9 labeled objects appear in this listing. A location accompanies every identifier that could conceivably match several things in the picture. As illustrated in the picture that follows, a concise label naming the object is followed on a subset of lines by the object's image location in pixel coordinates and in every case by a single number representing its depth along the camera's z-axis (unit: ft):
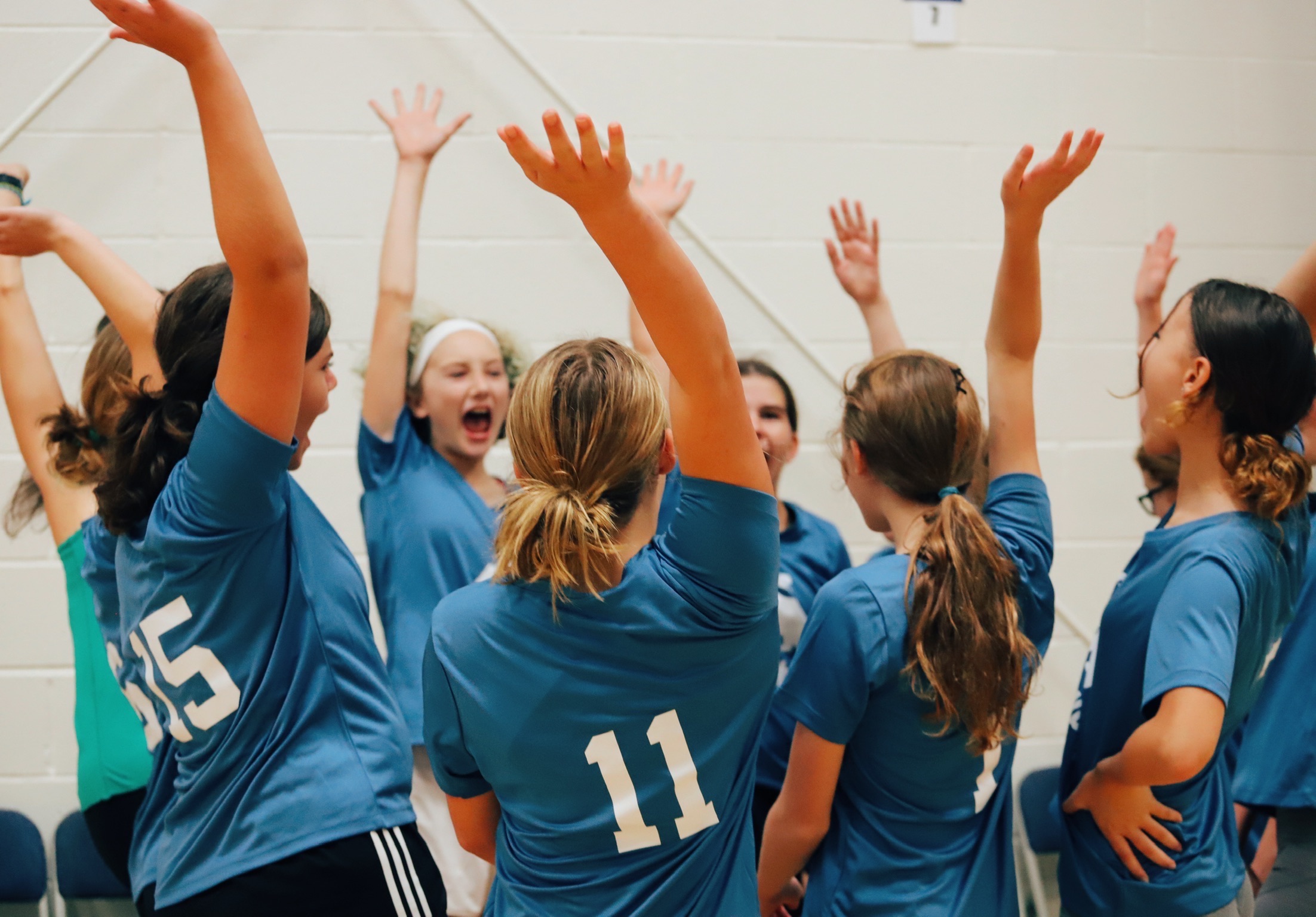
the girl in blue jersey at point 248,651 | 15.93
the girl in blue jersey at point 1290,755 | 17.27
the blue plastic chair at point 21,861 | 18.89
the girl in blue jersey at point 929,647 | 16.45
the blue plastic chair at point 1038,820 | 20.46
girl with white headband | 18.12
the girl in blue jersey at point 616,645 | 15.68
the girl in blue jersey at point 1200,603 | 16.51
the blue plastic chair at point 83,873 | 18.96
